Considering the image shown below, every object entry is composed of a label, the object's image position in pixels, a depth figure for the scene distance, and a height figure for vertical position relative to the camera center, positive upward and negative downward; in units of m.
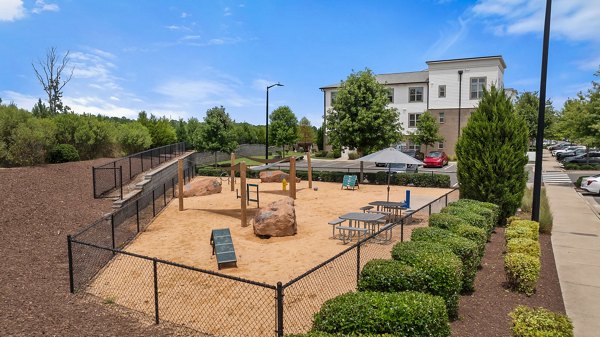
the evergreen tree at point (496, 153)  13.16 -0.36
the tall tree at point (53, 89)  44.31 +6.09
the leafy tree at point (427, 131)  42.12 +1.24
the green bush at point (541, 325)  4.61 -2.24
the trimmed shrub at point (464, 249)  7.35 -2.07
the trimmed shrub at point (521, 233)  9.44 -2.25
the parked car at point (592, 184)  21.30 -2.33
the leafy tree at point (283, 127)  55.56 +2.18
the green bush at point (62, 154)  20.58 -0.71
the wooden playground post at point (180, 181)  17.23 -1.81
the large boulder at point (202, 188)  21.47 -2.66
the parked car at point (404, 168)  28.15 -2.03
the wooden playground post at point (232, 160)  21.01 -1.03
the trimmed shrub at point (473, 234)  8.79 -2.10
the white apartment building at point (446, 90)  43.16 +6.19
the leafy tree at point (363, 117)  26.69 +1.78
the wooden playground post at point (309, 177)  24.64 -2.26
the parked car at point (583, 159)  36.18 -1.59
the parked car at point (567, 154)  42.62 -1.25
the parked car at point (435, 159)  36.34 -1.60
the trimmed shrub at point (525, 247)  8.30 -2.28
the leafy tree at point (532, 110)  45.16 +4.01
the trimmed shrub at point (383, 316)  4.56 -2.11
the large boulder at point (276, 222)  12.38 -2.61
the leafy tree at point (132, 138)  27.27 +0.22
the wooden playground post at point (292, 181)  19.19 -2.00
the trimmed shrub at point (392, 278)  5.87 -2.10
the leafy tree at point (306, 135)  69.29 +1.20
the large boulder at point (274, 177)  27.59 -2.53
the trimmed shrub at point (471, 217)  10.03 -1.97
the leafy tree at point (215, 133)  35.21 +0.78
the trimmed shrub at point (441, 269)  6.08 -2.04
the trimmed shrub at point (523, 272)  7.39 -2.51
